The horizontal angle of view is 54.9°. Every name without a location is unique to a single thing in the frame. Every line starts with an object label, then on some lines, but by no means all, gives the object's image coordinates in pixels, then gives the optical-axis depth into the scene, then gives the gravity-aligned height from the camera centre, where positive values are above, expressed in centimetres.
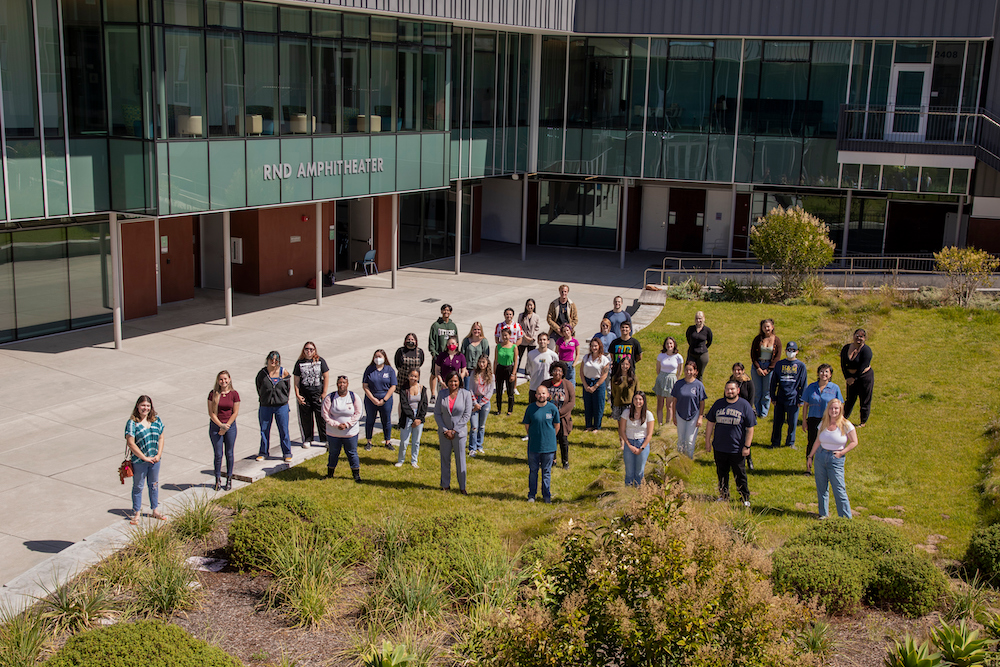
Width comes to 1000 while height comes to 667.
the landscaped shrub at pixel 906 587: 898 -396
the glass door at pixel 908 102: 2716 +153
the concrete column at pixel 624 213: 3020 -202
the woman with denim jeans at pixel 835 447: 1082 -325
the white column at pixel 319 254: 2270 -267
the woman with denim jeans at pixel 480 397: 1298 -338
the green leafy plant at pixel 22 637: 734 -394
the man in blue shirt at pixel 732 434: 1119 -324
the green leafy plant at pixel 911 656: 728 -376
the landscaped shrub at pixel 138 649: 696 -373
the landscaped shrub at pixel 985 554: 960 -392
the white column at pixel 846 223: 2955 -208
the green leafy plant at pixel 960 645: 751 -378
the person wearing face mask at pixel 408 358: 1320 -292
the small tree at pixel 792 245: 2380 -226
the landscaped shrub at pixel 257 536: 948 -388
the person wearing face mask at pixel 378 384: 1298 -323
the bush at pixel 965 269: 2295 -262
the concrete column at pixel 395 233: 2509 -242
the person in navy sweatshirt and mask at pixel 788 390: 1340 -327
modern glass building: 1778 +28
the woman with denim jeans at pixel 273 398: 1250 -332
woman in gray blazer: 1164 -326
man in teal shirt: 1141 -332
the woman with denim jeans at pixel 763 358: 1434 -304
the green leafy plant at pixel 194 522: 1021 -405
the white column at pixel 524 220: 3020 -235
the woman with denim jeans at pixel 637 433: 1141 -332
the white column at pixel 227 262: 2041 -261
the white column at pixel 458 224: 2783 -230
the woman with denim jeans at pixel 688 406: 1230 -323
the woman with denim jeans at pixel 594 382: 1390 -336
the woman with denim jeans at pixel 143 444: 1066 -339
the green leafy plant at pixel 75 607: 827 -406
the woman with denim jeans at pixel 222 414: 1171 -333
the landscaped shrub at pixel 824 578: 877 -382
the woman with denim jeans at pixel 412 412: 1274 -352
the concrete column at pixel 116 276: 1825 -268
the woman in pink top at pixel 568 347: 1462 -303
